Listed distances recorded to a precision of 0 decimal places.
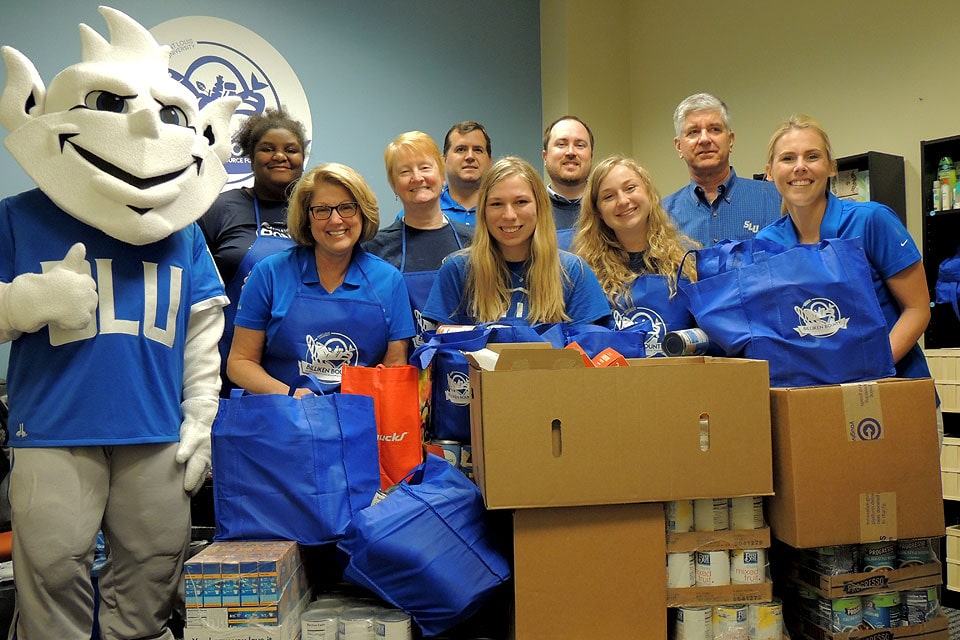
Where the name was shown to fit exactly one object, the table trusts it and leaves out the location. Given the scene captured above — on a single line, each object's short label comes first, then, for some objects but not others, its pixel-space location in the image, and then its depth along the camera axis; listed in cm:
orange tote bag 230
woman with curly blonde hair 251
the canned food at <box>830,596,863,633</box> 198
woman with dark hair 294
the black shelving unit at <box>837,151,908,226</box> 399
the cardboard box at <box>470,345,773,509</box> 190
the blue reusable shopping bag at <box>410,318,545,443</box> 227
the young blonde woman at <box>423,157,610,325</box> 249
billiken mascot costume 195
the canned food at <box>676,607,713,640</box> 195
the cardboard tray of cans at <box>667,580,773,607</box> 197
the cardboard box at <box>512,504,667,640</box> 192
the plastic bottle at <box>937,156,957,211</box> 379
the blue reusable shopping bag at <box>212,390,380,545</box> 201
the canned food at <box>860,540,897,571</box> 203
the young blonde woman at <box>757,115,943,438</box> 232
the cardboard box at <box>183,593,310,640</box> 185
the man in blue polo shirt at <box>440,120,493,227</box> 347
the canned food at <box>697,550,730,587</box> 197
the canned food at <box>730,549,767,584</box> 199
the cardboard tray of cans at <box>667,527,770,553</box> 198
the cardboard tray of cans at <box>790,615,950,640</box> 198
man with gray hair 312
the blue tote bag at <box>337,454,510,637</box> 195
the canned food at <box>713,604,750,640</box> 196
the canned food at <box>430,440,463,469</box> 235
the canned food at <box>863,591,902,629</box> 201
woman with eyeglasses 244
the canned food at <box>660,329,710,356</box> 221
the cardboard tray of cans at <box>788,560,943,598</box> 198
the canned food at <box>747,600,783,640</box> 197
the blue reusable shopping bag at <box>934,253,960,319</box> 368
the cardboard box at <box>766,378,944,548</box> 195
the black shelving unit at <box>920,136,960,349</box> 381
